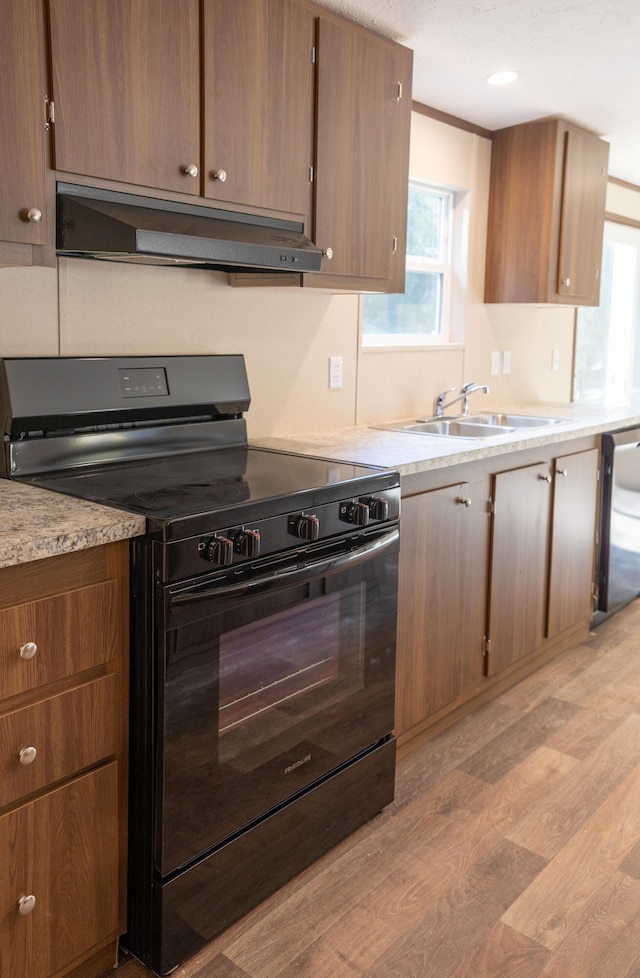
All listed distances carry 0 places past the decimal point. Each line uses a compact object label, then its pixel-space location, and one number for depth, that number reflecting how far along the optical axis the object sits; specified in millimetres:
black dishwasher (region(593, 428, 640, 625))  3512
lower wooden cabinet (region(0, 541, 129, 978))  1399
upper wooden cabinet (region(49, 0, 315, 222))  1746
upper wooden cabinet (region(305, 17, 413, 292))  2350
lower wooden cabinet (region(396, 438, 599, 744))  2465
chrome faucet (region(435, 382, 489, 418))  3379
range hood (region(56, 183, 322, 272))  1735
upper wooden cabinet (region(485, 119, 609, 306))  3537
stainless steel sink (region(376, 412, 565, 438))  3219
